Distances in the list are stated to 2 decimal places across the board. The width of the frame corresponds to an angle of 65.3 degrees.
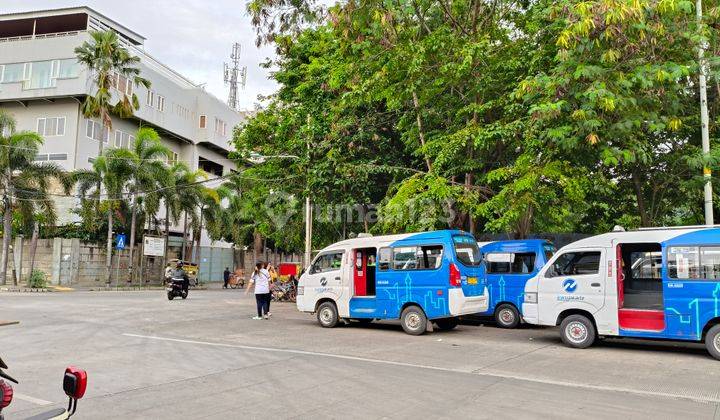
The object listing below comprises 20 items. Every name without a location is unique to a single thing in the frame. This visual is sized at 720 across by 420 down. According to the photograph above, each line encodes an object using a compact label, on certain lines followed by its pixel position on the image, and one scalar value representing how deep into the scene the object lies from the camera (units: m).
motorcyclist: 24.92
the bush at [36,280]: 31.41
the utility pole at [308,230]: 23.92
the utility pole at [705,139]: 11.59
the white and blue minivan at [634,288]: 9.73
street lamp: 23.93
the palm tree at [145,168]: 34.75
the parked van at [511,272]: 14.72
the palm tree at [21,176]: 31.45
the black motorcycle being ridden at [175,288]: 24.53
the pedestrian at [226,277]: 43.28
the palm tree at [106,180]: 33.91
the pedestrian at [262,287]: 16.06
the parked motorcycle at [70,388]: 3.19
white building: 40.66
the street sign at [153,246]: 37.59
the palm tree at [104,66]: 36.94
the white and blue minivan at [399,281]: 12.55
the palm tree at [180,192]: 37.28
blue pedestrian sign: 34.81
